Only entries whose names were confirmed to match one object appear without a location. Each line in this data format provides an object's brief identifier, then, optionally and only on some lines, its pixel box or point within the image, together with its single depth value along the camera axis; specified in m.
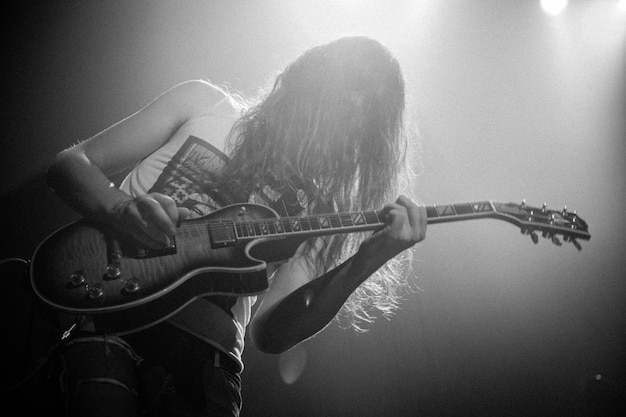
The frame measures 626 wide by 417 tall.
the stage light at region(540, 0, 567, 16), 3.75
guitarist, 1.42
